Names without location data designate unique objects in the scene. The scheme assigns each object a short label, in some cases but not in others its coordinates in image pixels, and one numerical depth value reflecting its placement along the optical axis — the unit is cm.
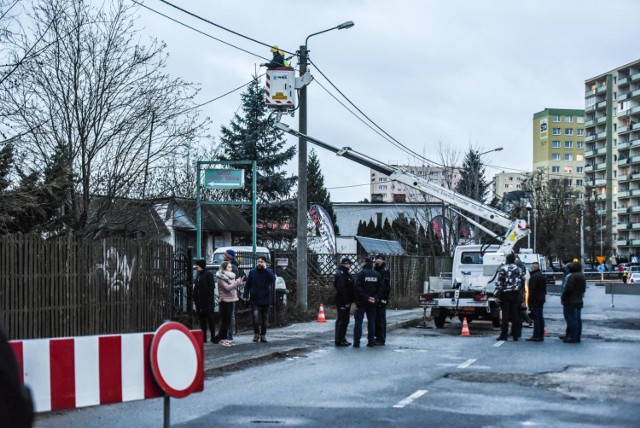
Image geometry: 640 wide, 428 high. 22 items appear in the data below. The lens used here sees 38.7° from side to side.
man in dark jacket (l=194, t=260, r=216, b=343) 1706
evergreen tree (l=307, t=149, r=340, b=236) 8519
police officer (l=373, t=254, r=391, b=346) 1780
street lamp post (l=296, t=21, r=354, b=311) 2372
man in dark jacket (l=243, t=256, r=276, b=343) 1778
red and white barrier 629
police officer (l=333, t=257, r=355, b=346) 1752
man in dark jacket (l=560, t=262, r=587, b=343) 1838
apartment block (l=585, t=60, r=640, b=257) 12456
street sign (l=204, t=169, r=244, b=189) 2198
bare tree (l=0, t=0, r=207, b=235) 1733
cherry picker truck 2231
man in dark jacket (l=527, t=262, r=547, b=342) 1873
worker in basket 2386
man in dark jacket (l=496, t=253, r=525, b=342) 1906
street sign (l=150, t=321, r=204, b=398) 680
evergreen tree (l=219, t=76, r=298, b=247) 5266
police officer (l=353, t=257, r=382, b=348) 1739
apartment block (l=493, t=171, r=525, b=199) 17668
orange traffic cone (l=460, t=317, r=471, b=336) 2050
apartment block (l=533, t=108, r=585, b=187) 15638
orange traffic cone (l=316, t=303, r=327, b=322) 2348
